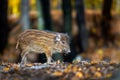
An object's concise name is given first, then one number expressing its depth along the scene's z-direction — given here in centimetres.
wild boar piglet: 1259
